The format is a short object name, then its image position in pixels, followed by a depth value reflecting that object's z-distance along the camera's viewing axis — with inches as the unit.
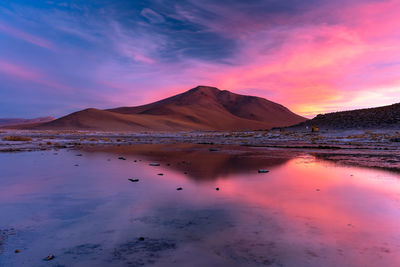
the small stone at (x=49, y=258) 148.8
